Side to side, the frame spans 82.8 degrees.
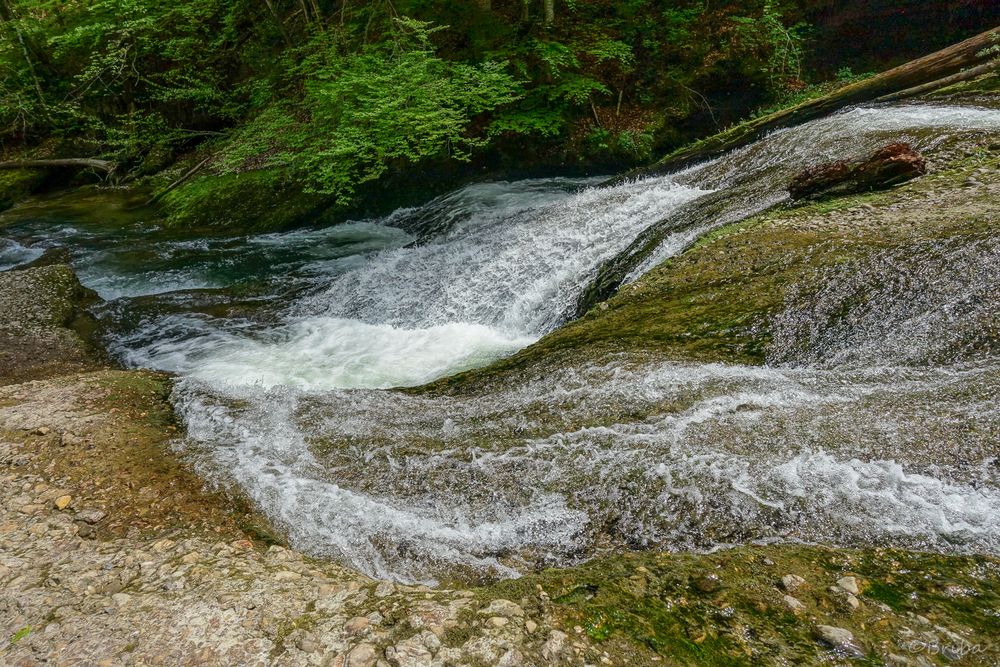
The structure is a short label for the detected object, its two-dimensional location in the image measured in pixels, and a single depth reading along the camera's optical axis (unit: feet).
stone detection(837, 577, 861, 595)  7.47
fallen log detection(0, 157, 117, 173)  55.01
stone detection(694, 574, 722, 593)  7.75
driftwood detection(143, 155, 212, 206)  46.80
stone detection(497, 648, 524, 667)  6.56
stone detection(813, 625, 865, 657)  6.52
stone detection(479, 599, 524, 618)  7.34
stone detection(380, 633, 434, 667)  6.65
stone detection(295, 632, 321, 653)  7.01
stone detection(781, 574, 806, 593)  7.61
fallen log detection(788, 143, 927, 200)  17.83
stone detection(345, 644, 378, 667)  6.72
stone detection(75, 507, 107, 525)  10.70
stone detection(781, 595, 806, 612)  7.25
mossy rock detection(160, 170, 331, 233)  39.93
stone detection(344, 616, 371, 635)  7.24
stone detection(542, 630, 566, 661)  6.63
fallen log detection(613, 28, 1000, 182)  25.23
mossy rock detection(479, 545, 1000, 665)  6.57
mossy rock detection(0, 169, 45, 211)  53.31
